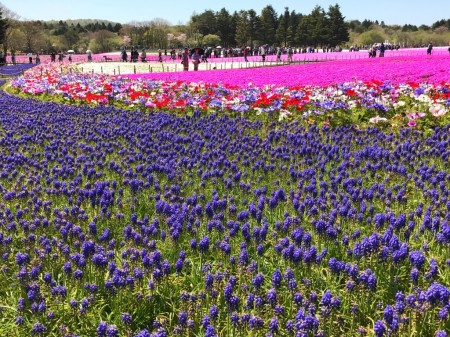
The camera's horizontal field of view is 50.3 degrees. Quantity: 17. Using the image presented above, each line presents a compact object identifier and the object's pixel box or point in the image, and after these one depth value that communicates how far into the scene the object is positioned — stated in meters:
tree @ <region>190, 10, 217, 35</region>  116.06
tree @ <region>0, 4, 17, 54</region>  98.19
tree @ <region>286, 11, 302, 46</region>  107.69
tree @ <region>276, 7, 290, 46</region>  109.50
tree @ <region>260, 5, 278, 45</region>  109.94
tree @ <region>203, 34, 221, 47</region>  108.62
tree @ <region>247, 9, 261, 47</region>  111.19
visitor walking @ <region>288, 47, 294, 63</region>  51.57
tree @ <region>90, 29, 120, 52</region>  116.50
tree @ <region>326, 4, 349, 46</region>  99.94
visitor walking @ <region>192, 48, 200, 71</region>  38.06
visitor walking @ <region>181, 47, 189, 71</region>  38.15
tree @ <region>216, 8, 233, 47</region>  114.69
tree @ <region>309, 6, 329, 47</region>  99.81
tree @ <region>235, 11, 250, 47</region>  109.56
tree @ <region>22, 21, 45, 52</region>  104.12
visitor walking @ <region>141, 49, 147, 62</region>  57.92
